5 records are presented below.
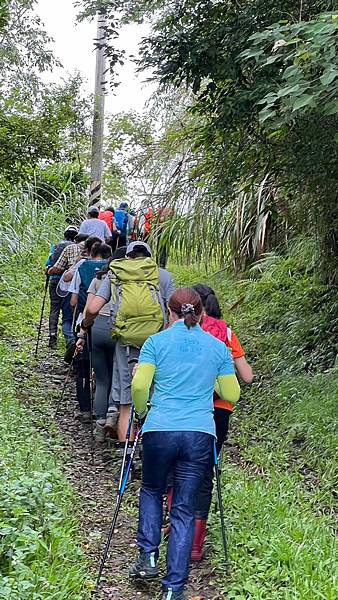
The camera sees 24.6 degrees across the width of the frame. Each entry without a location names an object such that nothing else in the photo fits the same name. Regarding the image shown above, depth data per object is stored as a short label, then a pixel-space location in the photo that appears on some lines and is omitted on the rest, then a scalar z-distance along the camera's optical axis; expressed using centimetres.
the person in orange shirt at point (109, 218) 1396
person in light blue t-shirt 414
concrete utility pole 1816
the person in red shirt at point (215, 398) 471
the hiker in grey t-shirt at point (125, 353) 626
